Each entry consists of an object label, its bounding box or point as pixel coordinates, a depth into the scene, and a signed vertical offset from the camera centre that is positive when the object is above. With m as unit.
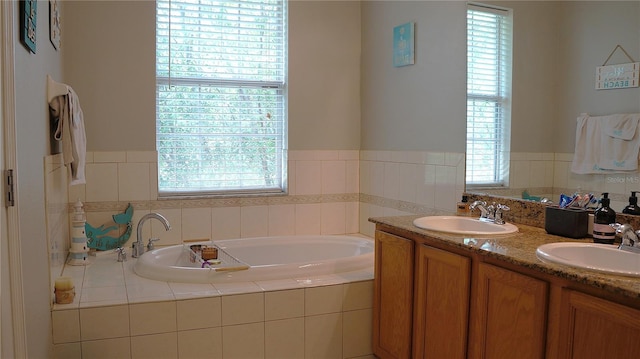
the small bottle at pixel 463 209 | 2.87 -0.34
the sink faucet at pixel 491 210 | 2.62 -0.32
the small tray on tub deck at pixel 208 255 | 3.13 -0.70
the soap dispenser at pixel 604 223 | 2.04 -0.29
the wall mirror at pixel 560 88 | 2.14 +0.27
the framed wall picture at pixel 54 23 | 2.57 +0.58
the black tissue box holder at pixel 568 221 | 2.17 -0.30
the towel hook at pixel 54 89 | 2.54 +0.24
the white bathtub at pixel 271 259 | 2.87 -0.71
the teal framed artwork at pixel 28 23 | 1.74 +0.39
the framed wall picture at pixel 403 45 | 3.45 +0.65
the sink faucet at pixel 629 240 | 1.88 -0.32
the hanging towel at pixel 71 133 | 2.65 +0.04
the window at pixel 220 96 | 3.72 +0.33
